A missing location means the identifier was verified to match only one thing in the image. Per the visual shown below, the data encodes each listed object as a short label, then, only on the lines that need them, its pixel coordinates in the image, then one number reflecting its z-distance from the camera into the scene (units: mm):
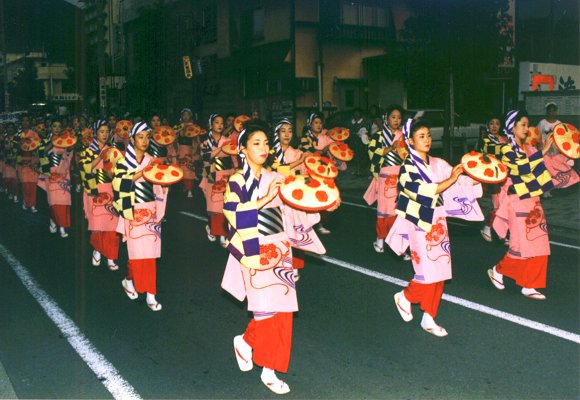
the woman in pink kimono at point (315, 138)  9742
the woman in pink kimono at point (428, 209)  5355
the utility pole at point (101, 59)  23094
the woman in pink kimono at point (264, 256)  4328
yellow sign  29422
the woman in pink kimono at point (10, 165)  15039
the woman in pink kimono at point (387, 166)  8573
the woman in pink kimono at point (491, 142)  8680
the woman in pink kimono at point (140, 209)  6193
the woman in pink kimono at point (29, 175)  13484
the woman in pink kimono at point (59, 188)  10750
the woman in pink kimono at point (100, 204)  8203
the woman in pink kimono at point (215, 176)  9586
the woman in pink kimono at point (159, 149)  11609
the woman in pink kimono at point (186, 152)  14125
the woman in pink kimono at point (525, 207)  6297
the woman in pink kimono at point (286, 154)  7277
